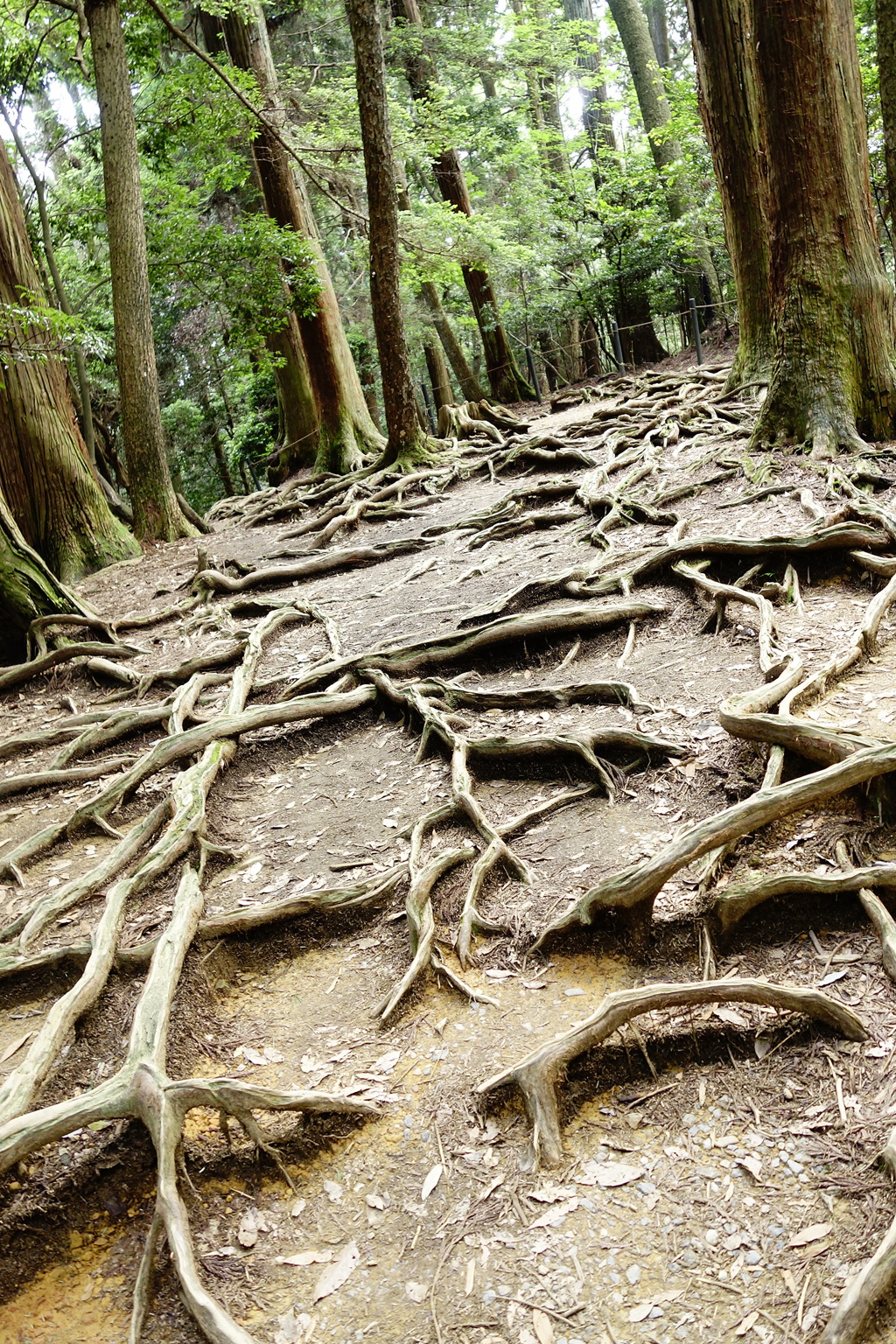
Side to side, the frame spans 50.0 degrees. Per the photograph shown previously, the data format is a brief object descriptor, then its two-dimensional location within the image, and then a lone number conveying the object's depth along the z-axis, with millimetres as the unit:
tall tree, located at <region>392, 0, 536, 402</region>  19266
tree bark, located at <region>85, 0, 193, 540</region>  11227
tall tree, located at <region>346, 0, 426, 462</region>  10883
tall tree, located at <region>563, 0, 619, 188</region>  24886
